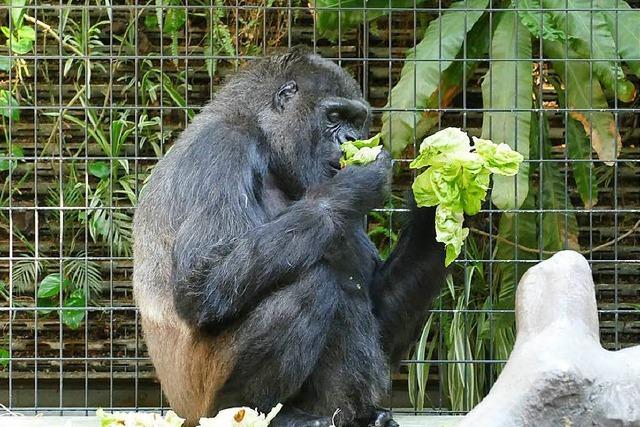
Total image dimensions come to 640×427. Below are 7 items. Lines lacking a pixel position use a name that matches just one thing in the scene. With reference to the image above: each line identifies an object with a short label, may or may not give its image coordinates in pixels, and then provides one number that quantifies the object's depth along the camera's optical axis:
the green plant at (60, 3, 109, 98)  13.96
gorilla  9.30
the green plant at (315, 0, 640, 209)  13.16
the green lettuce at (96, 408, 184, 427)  7.79
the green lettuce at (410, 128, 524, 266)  9.88
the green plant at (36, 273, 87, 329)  13.70
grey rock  6.16
